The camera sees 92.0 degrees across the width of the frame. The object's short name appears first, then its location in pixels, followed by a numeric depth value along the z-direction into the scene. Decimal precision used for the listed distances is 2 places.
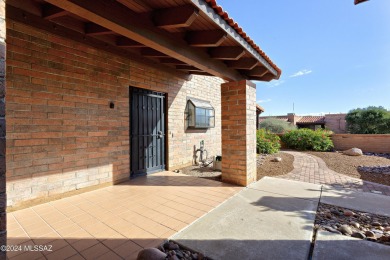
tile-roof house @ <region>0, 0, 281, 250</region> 2.35
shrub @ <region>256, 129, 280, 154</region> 9.19
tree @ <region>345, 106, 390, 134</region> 14.88
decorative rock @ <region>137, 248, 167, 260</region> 1.73
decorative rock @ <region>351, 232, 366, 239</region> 2.24
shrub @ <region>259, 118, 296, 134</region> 18.91
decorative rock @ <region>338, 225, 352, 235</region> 2.34
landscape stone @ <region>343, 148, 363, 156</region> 8.96
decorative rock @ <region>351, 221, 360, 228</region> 2.54
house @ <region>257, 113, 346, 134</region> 24.11
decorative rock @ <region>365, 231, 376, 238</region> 2.29
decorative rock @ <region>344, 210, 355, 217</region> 2.90
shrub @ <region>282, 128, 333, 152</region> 10.46
